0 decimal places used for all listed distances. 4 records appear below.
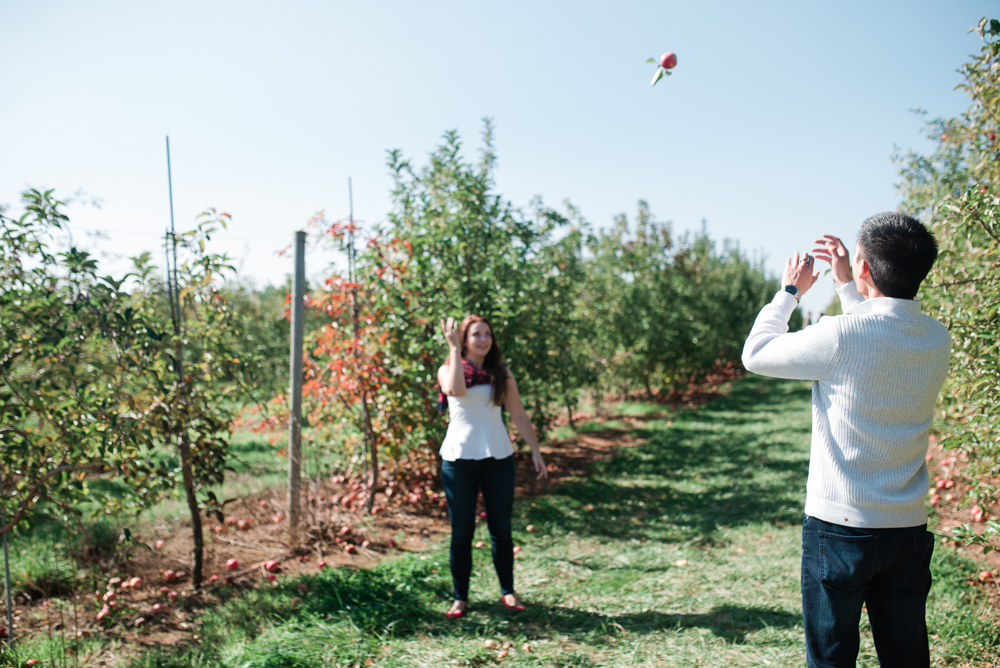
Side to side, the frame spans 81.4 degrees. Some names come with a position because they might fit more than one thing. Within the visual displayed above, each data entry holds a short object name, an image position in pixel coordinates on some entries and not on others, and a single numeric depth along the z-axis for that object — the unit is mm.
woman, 3242
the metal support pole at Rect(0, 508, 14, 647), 2796
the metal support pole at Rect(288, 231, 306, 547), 4355
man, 1646
